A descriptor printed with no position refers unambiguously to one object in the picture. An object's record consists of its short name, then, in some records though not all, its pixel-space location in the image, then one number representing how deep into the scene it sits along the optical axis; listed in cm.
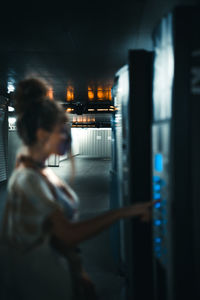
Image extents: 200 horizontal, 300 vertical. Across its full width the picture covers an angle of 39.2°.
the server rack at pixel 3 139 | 977
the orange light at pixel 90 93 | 970
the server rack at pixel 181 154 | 148
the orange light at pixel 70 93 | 962
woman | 109
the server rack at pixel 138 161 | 195
